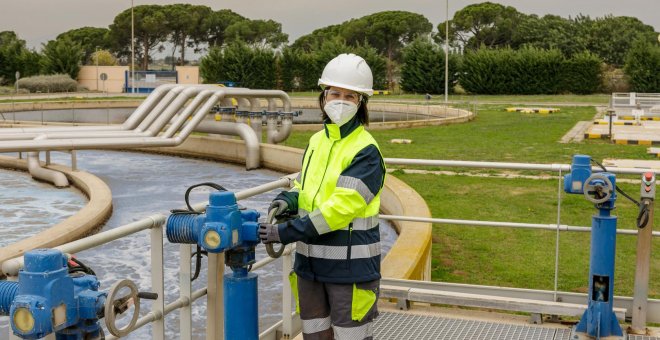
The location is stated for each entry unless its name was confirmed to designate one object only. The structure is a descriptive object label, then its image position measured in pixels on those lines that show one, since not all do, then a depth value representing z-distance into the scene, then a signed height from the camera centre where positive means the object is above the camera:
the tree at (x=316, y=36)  96.12 +6.27
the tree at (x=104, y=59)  74.56 +2.44
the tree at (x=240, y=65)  48.34 +1.33
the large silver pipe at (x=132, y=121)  13.38 -0.66
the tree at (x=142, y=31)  89.06 +6.17
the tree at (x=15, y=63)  57.84 +1.53
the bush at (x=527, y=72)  47.19 +1.07
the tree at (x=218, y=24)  95.19 +7.46
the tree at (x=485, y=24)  83.19 +6.97
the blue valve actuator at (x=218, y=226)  3.16 -0.57
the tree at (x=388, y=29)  89.44 +6.61
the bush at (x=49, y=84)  50.56 +0.05
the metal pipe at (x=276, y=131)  16.89 -0.92
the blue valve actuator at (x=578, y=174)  4.53 -0.48
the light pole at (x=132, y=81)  51.06 +0.25
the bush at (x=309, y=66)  50.44 +1.37
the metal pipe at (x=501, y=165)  4.81 -0.49
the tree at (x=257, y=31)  95.50 +6.82
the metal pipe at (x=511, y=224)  4.82 -0.87
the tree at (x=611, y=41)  63.15 +3.90
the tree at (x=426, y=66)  47.22 +1.33
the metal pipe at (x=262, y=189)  3.58 -0.53
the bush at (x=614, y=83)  47.72 +0.46
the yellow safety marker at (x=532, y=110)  29.57 -0.75
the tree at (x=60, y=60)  56.84 +1.74
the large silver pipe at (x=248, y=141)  15.12 -1.03
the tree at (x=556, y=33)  63.44 +4.86
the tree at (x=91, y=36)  93.69 +5.94
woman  3.25 -0.53
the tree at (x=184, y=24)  90.81 +7.14
